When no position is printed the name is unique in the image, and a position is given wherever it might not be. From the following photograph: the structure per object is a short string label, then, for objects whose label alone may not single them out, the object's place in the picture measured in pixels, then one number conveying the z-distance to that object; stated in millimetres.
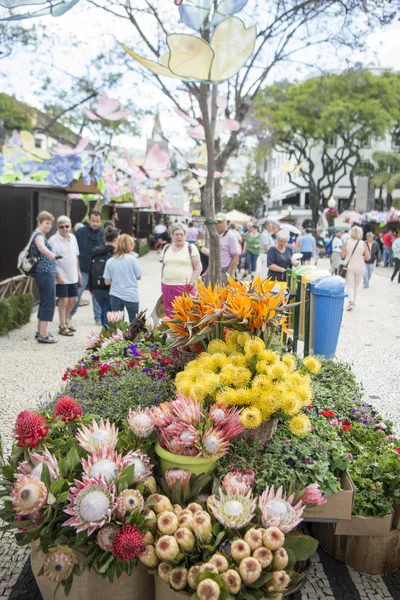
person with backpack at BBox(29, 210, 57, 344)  7367
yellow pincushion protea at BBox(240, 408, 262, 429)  2543
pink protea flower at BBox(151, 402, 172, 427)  2586
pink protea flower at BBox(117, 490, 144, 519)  2189
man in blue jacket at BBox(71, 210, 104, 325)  9289
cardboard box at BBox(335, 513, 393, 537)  2721
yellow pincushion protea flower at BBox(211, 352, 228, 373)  2867
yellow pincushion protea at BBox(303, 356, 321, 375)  3274
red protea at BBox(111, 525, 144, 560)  2094
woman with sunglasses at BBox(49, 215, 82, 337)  7906
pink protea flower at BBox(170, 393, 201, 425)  2523
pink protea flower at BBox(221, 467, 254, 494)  2328
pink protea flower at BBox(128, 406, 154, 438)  2588
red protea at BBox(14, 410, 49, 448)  2525
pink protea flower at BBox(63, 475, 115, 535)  2135
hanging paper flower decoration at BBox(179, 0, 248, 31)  3756
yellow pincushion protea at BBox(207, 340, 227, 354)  3090
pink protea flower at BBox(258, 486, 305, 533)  2215
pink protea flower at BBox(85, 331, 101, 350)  5188
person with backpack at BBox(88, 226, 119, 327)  7988
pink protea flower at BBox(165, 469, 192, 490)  2404
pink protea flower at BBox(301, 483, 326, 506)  2420
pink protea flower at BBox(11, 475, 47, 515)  2166
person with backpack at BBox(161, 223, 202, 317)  6867
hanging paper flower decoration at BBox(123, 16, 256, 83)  3941
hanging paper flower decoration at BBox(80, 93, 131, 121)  10492
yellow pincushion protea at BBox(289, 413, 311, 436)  2658
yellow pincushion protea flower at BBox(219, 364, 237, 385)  2721
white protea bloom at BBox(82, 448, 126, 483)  2266
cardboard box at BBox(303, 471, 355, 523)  2615
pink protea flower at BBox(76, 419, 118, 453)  2443
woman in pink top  11023
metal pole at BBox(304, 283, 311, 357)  5277
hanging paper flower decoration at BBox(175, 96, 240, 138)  8508
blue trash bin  5121
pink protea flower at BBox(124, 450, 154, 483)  2383
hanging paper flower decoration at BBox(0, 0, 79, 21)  3096
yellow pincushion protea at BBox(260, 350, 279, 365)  2826
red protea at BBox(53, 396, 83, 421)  2789
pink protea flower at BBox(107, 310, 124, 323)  5461
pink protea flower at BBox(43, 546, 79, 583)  2115
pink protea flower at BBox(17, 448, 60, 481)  2332
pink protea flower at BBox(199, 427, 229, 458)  2420
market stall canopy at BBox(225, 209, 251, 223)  31356
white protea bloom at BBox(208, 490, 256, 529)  2191
